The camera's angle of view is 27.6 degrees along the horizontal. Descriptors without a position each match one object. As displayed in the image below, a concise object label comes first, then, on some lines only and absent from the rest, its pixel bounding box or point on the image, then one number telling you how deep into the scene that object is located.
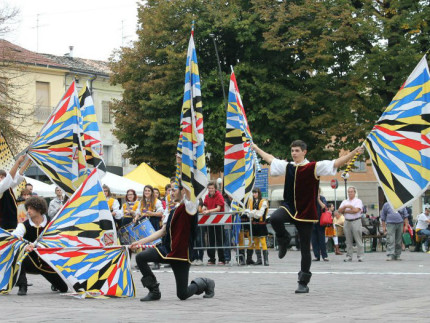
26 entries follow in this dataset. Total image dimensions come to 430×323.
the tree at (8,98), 34.28
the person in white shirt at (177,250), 10.52
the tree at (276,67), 32.31
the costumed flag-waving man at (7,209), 12.95
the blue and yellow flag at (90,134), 16.98
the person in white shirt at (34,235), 11.83
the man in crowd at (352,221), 20.86
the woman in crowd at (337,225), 26.42
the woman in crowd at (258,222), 19.02
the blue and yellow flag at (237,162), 17.09
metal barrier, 19.34
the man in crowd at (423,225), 26.55
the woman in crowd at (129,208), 19.27
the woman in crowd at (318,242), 21.20
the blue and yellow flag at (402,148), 11.30
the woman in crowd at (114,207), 18.92
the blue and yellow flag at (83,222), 11.55
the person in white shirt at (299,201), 11.15
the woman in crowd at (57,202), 21.75
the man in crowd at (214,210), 19.56
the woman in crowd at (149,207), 18.50
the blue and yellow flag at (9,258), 11.78
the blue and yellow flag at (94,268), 11.10
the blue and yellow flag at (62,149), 14.06
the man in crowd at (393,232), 21.53
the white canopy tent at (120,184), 30.72
